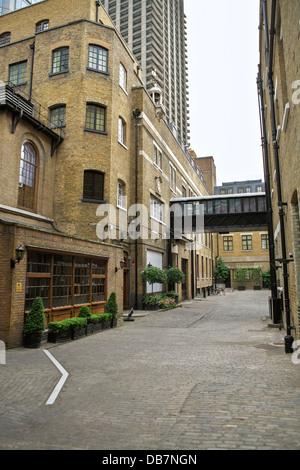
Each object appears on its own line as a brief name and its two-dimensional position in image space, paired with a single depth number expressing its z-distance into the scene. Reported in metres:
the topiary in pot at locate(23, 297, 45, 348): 9.59
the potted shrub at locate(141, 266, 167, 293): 20.58
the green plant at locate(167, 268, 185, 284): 24.59
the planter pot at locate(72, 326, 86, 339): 11.18
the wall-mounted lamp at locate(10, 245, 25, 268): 9.45
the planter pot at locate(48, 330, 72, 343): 10.38
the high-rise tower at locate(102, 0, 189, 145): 75.19
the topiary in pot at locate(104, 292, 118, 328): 14.45
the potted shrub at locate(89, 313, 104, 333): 12.58
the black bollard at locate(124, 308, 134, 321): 16.22
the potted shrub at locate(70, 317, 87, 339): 11.15
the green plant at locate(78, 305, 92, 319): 12.38
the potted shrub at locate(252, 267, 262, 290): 54.63
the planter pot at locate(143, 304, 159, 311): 21.50
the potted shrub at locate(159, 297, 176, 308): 22.34
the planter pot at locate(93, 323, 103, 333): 12.64
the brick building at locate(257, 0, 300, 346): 6.10
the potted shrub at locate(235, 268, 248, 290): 56.50
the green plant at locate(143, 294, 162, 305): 21.34
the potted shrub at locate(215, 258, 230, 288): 55.56
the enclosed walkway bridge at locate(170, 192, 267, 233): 27.20
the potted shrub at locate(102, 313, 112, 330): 13.35
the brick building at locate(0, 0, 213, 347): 11.72
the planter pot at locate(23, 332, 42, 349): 9.57
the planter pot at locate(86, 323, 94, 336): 12.06
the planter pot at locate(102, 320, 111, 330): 13.43
